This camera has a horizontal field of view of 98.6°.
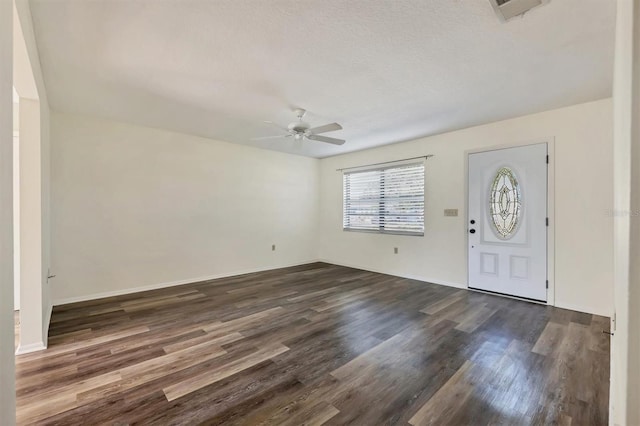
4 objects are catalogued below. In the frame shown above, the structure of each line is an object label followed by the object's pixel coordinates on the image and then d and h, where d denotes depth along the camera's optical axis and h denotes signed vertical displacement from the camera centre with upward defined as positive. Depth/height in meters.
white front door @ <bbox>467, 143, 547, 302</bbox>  3.66 -0.14
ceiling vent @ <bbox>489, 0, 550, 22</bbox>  1.69 +1.28
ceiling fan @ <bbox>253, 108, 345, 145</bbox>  3.28 +1.00
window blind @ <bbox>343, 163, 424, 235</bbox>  5.00 +0.22
